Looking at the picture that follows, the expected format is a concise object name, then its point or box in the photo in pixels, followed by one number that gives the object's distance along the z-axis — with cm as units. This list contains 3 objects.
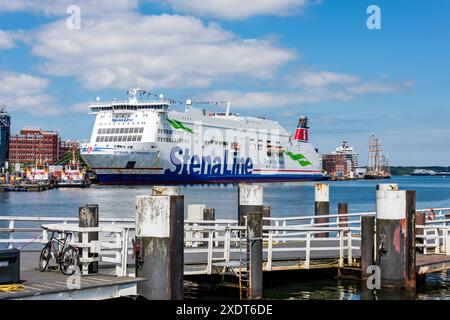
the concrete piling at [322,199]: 2581
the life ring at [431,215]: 2409
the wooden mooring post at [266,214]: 2191
